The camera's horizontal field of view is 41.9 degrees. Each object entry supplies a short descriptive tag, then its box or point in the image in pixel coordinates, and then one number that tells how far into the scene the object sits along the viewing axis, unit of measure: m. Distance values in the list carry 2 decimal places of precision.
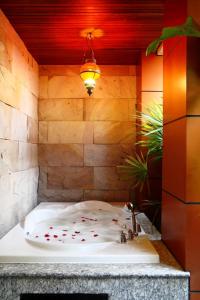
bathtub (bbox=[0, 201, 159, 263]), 1.78
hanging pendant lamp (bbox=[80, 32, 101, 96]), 2.88
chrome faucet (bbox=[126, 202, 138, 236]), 2.21
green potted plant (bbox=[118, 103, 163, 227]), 2.58
